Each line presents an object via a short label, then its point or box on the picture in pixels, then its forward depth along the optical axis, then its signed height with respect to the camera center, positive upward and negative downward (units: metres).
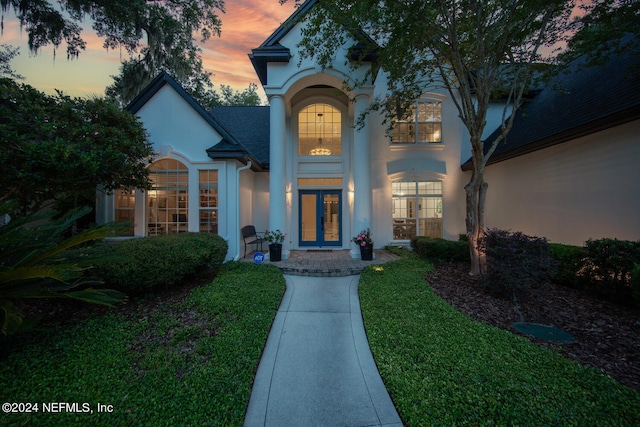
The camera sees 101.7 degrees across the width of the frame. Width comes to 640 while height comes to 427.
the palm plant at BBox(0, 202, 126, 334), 2.95 -0.63
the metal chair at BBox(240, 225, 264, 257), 8.98 -0.73
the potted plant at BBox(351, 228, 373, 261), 8.30 -0.97
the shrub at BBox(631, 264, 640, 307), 4.23 -1.13
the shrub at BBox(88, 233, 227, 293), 4.63 -0.90
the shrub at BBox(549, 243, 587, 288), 5.52 -1.07
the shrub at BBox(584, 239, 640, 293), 4.71 -0.91
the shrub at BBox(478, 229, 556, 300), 4.84 -0.97
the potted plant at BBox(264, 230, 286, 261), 8.22 -0.95
